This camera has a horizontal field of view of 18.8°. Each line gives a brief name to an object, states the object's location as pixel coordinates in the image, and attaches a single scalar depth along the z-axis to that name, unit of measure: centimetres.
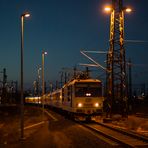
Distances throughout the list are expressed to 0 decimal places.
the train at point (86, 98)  3675
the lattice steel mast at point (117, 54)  3650
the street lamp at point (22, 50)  2298
